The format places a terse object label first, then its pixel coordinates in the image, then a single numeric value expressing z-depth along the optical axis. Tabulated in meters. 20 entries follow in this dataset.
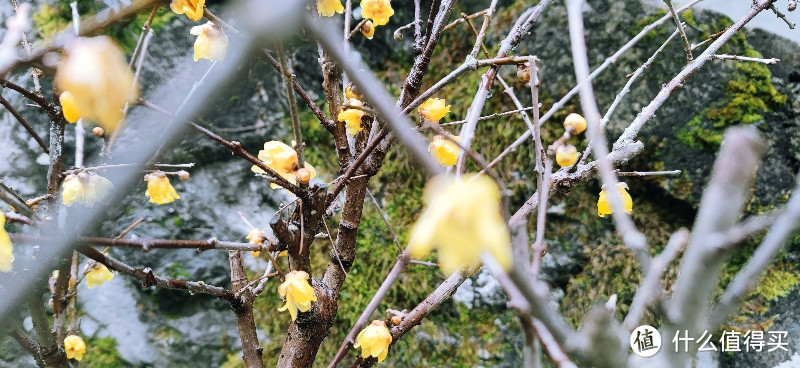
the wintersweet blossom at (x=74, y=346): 0.79
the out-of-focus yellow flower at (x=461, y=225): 0.24
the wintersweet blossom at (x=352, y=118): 0.63
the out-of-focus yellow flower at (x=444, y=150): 0.64
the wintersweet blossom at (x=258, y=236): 0.59
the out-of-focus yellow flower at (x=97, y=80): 0.24
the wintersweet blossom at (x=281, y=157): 0.54
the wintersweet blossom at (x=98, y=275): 0.79
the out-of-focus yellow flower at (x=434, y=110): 0.64
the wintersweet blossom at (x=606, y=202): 0.64
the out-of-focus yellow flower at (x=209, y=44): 0.60
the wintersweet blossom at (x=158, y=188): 0.64
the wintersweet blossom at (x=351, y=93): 0.69
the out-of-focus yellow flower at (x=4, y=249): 0.33
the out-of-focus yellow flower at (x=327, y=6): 0.64
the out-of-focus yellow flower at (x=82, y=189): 0.60
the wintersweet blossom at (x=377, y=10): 0.70
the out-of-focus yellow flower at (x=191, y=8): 0.46
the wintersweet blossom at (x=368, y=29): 0.79
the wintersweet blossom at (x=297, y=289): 0.57
